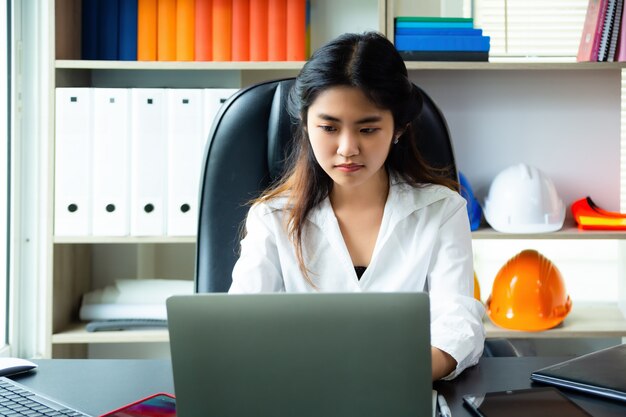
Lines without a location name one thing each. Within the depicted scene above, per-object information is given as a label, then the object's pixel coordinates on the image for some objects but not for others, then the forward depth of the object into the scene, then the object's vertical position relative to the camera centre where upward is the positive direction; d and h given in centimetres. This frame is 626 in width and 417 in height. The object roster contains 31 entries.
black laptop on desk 90 -20
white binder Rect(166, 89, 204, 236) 219 +12
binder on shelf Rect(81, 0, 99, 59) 235 +50
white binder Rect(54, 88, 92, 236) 220 +11
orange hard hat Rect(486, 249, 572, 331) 221 -26
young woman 128 +0
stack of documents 228 -30
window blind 251 +55
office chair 137 +7
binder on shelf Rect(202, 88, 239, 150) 218 +27
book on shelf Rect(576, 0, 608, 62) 223 +48
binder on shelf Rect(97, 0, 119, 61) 233 +49
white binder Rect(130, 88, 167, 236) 220 +11
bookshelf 221 +34
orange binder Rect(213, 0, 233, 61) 226 +48
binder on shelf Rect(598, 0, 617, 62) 222 +48
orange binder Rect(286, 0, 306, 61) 225 +48
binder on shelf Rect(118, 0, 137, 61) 230 +49
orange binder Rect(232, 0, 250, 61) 226 +48
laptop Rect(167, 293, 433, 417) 70 -13
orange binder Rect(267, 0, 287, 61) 226 +48
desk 91 -22
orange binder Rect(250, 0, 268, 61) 225 +48
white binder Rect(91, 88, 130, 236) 220 +11
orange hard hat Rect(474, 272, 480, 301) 219 -24
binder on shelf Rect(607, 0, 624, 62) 223 +48
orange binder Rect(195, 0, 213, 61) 226 +48
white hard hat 225 -1
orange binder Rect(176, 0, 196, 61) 226 +48
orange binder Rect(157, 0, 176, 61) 227 +48
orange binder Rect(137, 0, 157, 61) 227 +49
